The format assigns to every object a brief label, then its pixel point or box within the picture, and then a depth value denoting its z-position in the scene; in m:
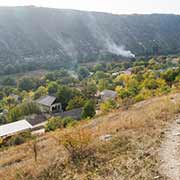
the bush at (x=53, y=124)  15.93
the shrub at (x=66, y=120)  16.45
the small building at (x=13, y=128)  16.81
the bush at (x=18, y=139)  12.70
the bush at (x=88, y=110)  19.67
